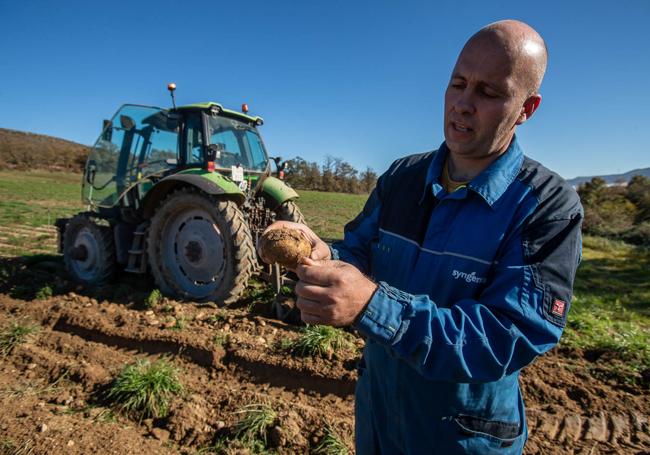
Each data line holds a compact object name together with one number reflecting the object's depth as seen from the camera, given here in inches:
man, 39.8
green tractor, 191.9
